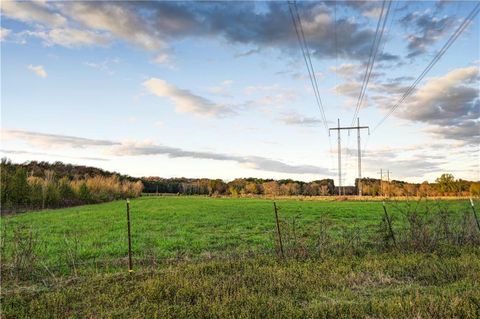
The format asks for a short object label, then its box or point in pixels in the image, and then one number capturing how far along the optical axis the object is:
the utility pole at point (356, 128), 63.59
